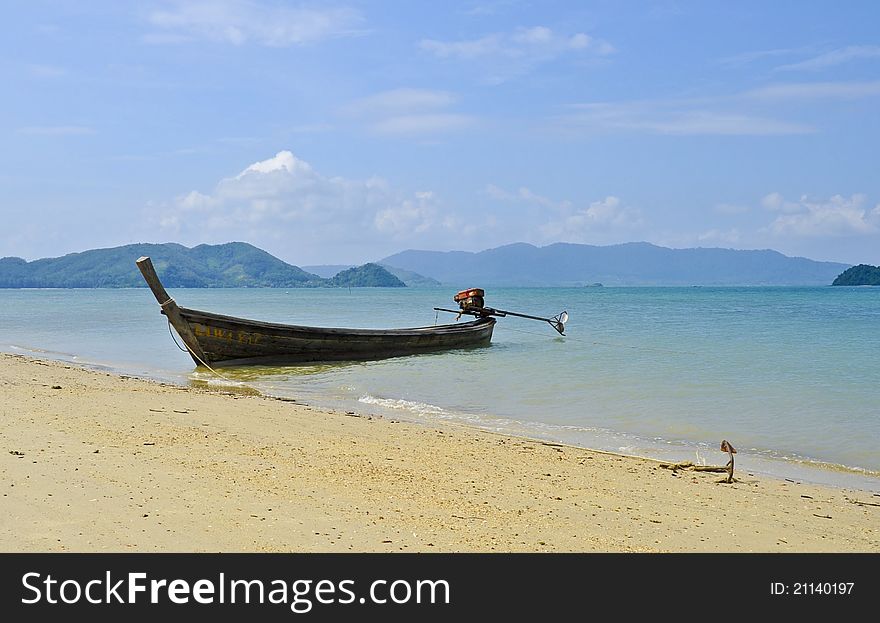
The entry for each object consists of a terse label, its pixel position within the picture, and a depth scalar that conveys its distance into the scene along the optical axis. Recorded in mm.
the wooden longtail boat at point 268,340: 16344
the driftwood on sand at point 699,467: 7317
